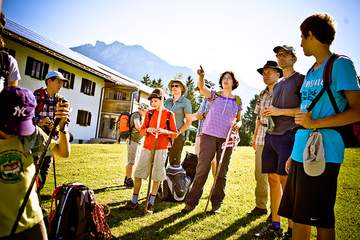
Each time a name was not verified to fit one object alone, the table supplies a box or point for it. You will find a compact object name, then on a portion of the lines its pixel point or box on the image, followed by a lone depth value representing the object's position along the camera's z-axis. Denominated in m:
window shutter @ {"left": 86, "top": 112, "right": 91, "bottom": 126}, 31.24
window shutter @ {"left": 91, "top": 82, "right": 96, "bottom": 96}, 31.59
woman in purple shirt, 5.49
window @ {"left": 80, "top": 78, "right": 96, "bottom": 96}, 29.95
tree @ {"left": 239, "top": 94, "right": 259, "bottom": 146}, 53.62
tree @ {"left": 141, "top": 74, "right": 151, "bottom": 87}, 86.44
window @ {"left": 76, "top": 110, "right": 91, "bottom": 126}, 30.09
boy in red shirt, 5.43
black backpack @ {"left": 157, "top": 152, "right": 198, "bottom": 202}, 6.21
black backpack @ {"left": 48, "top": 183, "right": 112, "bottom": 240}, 3.36
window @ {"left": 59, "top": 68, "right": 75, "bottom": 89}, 26.99
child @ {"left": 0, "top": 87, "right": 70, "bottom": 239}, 1.96
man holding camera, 5.31
